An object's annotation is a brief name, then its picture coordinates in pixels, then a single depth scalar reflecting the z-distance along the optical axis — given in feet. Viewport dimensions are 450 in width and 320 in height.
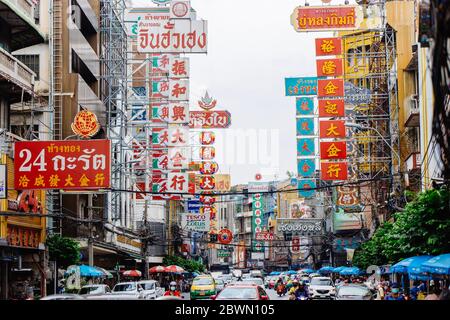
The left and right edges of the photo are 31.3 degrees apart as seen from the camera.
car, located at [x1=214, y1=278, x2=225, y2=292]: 165.39
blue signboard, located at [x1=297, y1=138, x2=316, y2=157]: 147.23
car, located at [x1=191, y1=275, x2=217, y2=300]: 143.23
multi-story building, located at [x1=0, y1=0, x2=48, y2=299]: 95.20
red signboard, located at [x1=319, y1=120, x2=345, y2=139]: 137.59
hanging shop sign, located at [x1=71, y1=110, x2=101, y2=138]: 118.83
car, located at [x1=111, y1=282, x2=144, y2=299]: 112.34
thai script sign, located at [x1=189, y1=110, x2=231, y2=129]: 202.18
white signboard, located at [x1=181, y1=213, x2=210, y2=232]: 229.45
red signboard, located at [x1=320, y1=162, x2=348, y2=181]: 138.00
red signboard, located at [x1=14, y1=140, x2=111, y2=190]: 82.84
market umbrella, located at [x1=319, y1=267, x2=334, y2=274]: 227.28
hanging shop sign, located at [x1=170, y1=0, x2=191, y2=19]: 136.26
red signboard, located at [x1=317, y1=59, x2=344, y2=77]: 138.72
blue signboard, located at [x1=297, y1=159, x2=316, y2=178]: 150.20
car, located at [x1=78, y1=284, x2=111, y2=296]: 107.14
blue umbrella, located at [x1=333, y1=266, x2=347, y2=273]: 194.59
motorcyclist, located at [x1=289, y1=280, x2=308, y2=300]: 95.23
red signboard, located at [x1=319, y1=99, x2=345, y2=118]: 136.26
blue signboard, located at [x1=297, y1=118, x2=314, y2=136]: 145.59
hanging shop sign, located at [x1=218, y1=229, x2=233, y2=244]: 272.51
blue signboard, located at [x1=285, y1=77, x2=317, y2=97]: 144.87
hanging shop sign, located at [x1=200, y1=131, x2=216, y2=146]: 197.64
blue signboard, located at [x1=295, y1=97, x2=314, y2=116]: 145.18
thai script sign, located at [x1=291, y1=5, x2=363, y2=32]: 139.23
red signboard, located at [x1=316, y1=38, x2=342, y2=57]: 138.41
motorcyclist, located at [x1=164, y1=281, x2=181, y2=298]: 107.96
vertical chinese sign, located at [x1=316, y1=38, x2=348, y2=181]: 136.87
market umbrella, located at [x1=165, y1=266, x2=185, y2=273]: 194.64
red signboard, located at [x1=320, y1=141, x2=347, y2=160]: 138.82
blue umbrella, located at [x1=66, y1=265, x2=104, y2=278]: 117.50
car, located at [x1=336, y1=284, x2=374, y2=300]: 91.86
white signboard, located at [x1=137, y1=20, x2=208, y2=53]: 135.85
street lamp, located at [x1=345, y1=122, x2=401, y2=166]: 123.44
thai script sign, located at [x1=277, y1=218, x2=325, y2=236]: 279.69
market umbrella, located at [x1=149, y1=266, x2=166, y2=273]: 197.62
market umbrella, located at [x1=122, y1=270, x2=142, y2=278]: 169.89
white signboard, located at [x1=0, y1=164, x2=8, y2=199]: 82.79
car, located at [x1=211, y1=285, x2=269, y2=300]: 72.28
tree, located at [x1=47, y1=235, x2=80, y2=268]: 116.78
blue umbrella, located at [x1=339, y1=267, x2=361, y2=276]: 168.76
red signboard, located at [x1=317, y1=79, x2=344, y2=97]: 136.87
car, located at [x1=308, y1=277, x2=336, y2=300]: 136.26
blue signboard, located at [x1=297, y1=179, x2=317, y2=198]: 161.01
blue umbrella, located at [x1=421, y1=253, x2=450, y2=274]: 59.77
